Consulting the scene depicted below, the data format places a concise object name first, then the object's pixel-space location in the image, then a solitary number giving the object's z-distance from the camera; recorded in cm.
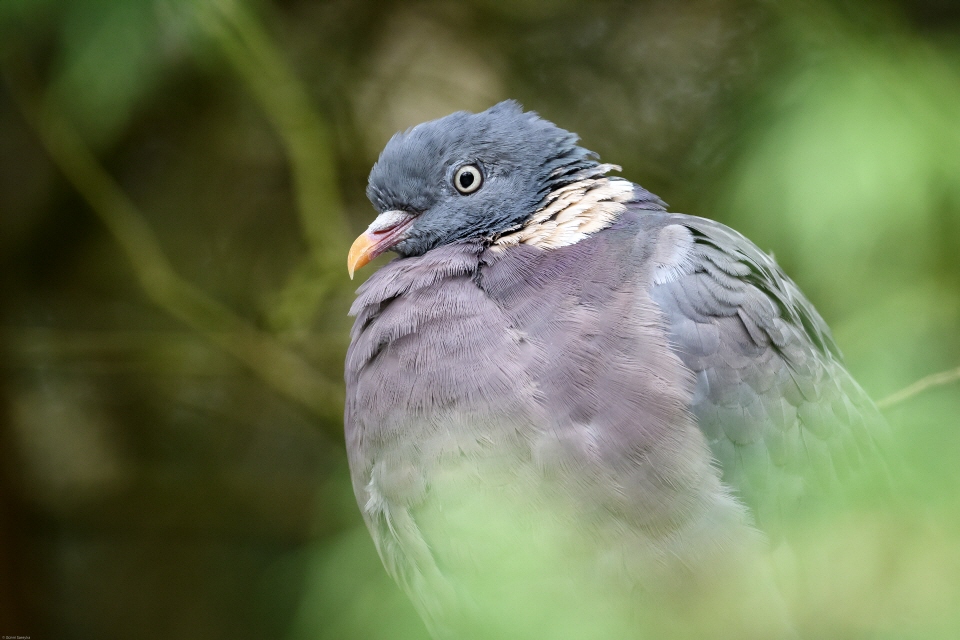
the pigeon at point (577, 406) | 469
